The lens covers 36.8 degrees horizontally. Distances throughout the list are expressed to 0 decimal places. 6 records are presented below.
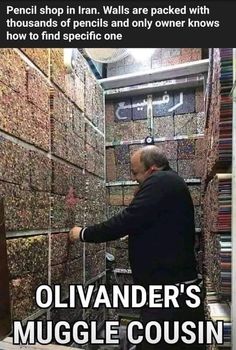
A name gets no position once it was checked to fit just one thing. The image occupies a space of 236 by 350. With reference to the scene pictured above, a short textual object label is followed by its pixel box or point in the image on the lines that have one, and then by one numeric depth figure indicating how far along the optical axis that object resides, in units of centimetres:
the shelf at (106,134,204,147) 252
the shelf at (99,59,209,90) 241
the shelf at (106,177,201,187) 252
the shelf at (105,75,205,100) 248
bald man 136
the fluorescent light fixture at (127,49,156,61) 245
